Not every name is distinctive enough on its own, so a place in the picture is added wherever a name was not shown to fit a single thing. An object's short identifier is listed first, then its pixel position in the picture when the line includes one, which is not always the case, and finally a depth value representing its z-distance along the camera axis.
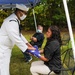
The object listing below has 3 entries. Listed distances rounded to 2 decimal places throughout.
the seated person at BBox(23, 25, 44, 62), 4.30
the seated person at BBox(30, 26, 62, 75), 2.73
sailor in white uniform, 2.77
